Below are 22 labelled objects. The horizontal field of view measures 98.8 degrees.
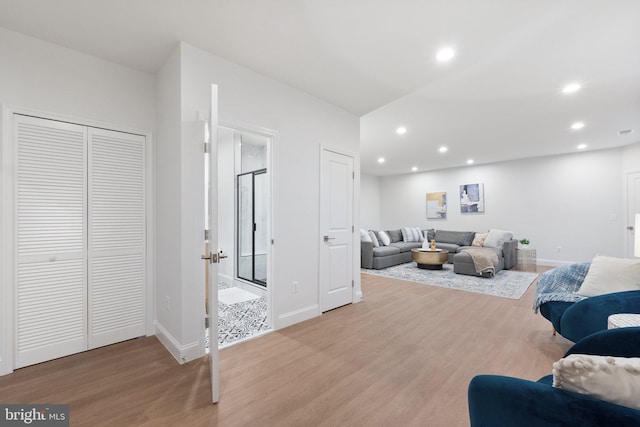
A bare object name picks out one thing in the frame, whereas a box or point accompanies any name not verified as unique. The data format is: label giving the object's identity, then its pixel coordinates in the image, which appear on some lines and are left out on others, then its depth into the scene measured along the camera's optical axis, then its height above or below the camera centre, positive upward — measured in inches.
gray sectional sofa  237.1 -32.2
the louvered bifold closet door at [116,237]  99.0 -7.3
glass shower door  173.6 -6.8
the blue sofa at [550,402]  29.6 -22.8
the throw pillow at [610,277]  87.5 -21.3
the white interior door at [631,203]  214.8 +7.7
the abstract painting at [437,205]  331.6 +11.6
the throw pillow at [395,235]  305.9 -22.8
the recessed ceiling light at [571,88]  119.6 +55.9
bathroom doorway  167.6 -2.6
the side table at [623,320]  61.1 -25.0
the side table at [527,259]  246.4 -41.3
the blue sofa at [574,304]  79.7 -29.3
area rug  173.9 -48.2
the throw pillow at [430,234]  314.7 -22.6
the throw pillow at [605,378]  30.5 -19.0
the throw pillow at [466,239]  282.0 -25.7
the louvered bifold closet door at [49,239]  86.6 -7.2
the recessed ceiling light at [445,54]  93.1 +55.9
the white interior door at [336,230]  133.2 -7.4
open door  70.2 -2.6
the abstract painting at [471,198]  302.9 +18.1
